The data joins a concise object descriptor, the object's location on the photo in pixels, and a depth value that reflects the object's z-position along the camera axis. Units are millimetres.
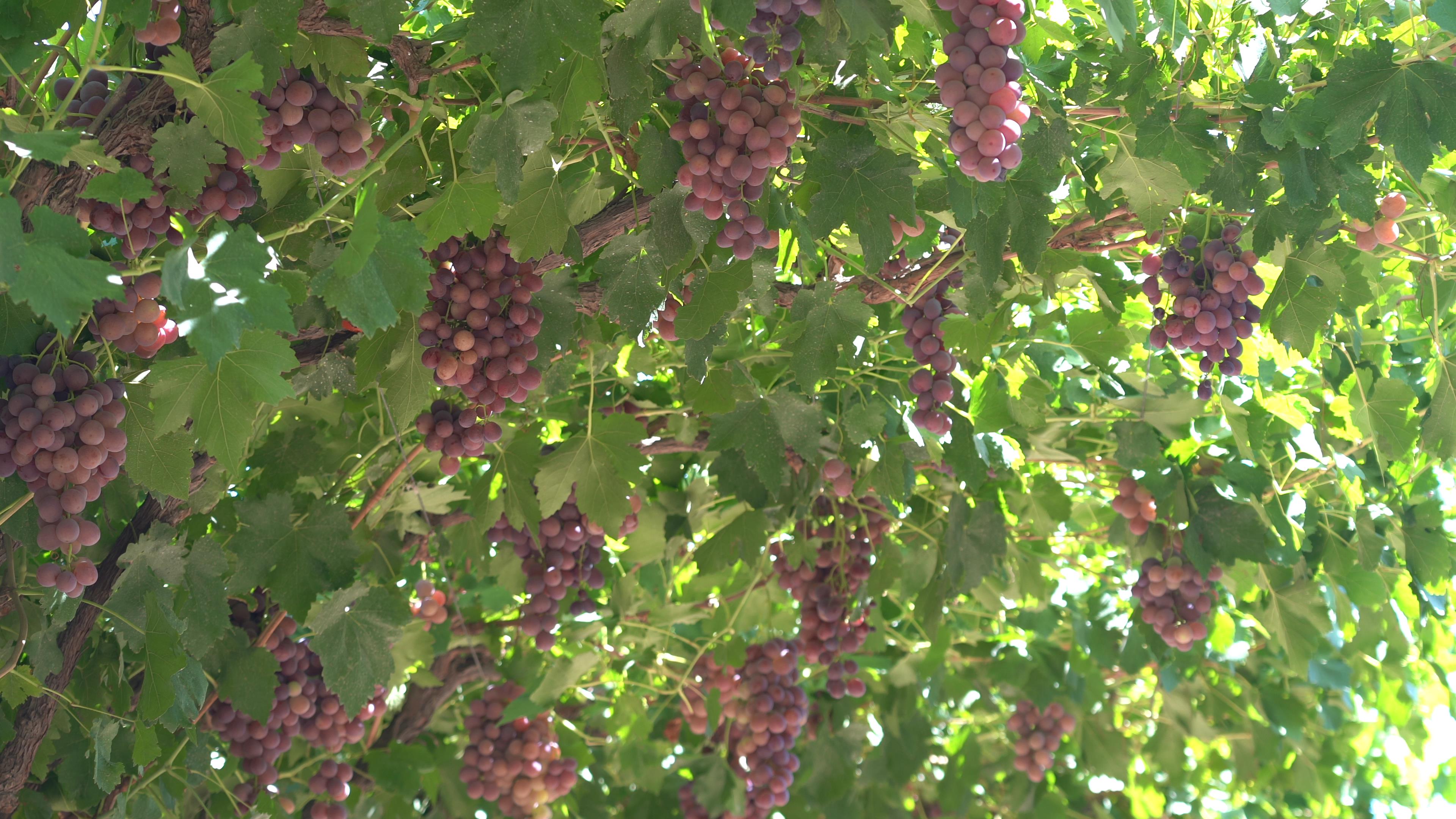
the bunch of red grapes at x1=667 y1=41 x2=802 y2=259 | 1721
